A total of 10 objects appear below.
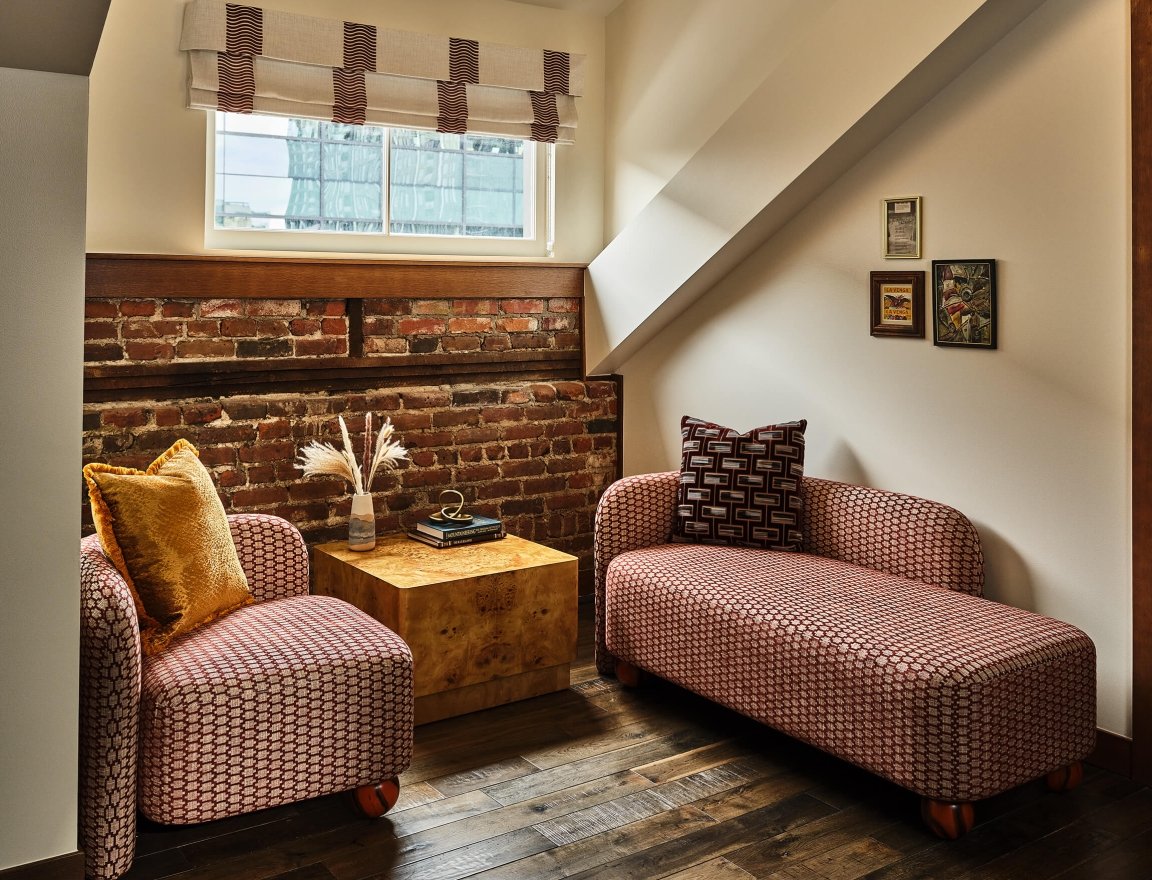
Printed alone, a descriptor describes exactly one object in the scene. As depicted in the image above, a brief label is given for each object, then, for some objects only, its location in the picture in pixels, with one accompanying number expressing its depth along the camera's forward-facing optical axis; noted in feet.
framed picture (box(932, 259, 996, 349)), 11.03
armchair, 7.98
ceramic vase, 12.53
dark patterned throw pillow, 12.29
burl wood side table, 11.30
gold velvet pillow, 9.05
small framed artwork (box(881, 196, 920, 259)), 11.72
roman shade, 12.45
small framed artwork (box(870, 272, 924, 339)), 11.76
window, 13.08
